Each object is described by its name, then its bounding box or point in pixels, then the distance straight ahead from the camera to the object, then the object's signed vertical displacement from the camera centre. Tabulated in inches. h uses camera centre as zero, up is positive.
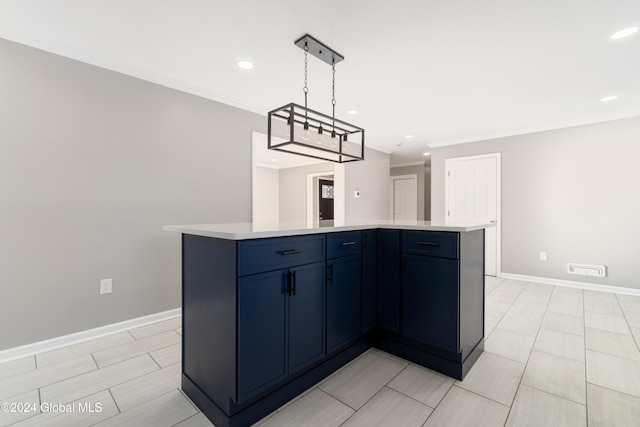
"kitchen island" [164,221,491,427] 53.2 -21.6
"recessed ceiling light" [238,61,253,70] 98.1 +52.5
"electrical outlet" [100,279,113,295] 95.0 -25.1
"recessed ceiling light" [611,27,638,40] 78.4 +51.7
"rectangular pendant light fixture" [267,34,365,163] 77.3 +26.1
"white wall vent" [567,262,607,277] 148.0 -29.9
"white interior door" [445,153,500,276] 182.7 +13.8
